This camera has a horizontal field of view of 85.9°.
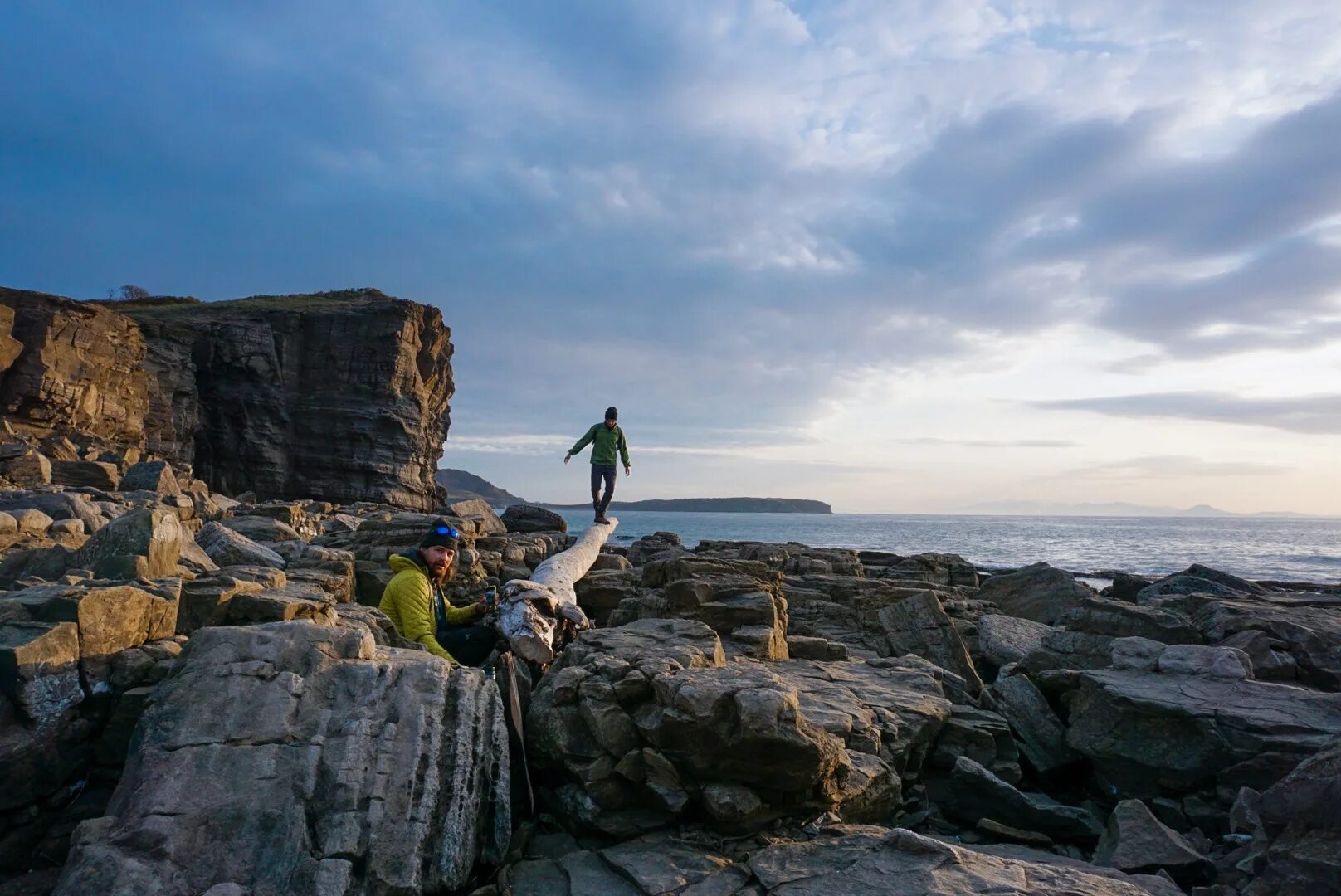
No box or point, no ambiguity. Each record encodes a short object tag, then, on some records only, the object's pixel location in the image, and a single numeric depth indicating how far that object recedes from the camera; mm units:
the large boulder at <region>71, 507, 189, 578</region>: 5734
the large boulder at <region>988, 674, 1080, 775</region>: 7316
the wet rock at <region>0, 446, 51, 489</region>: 16453
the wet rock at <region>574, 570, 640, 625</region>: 10922
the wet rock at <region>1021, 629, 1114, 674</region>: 9523
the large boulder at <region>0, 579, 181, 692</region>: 4676
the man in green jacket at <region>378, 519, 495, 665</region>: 6836
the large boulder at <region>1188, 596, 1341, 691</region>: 8961
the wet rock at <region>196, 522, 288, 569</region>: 7953
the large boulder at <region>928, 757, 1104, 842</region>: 5848
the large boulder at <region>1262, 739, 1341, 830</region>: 4510
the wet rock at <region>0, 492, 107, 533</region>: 9758
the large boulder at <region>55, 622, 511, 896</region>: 3775
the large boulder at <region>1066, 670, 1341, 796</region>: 6387
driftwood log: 6758
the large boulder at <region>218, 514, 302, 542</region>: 11406
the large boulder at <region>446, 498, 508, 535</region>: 14709
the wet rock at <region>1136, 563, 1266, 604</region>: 18766
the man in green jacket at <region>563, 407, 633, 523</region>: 15281
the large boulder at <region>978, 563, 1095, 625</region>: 15117
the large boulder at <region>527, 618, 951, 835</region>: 4906
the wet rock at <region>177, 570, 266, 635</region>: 5457
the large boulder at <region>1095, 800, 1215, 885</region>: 5004
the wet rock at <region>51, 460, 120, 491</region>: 18703
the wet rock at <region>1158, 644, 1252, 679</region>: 7727
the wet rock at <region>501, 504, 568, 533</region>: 19031
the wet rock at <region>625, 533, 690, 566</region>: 17453
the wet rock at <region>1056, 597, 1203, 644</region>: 10820
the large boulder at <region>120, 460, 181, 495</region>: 17141
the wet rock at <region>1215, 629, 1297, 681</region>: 8906
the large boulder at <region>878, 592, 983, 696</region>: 10031
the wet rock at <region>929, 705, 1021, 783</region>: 6715
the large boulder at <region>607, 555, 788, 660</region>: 8438
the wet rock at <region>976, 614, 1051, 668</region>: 10555
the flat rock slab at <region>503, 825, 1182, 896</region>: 4188
